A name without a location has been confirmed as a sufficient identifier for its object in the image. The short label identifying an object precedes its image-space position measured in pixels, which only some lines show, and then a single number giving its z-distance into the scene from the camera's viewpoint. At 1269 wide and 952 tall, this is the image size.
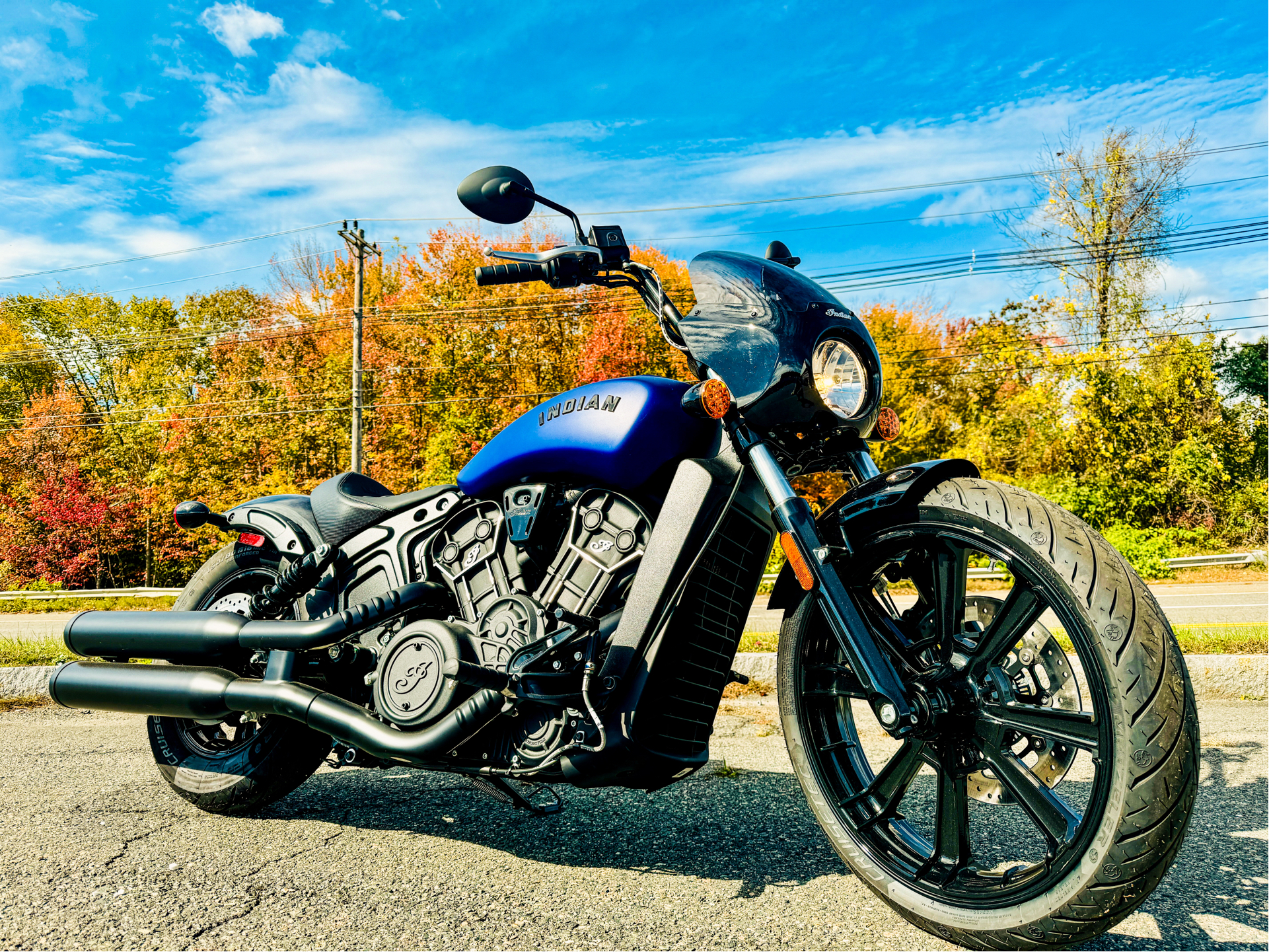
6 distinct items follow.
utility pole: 21.62
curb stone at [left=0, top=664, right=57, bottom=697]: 5.53
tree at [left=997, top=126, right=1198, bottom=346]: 24.70
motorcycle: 1.85
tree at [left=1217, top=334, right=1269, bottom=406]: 25.30
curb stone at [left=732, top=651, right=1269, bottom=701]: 5.05
